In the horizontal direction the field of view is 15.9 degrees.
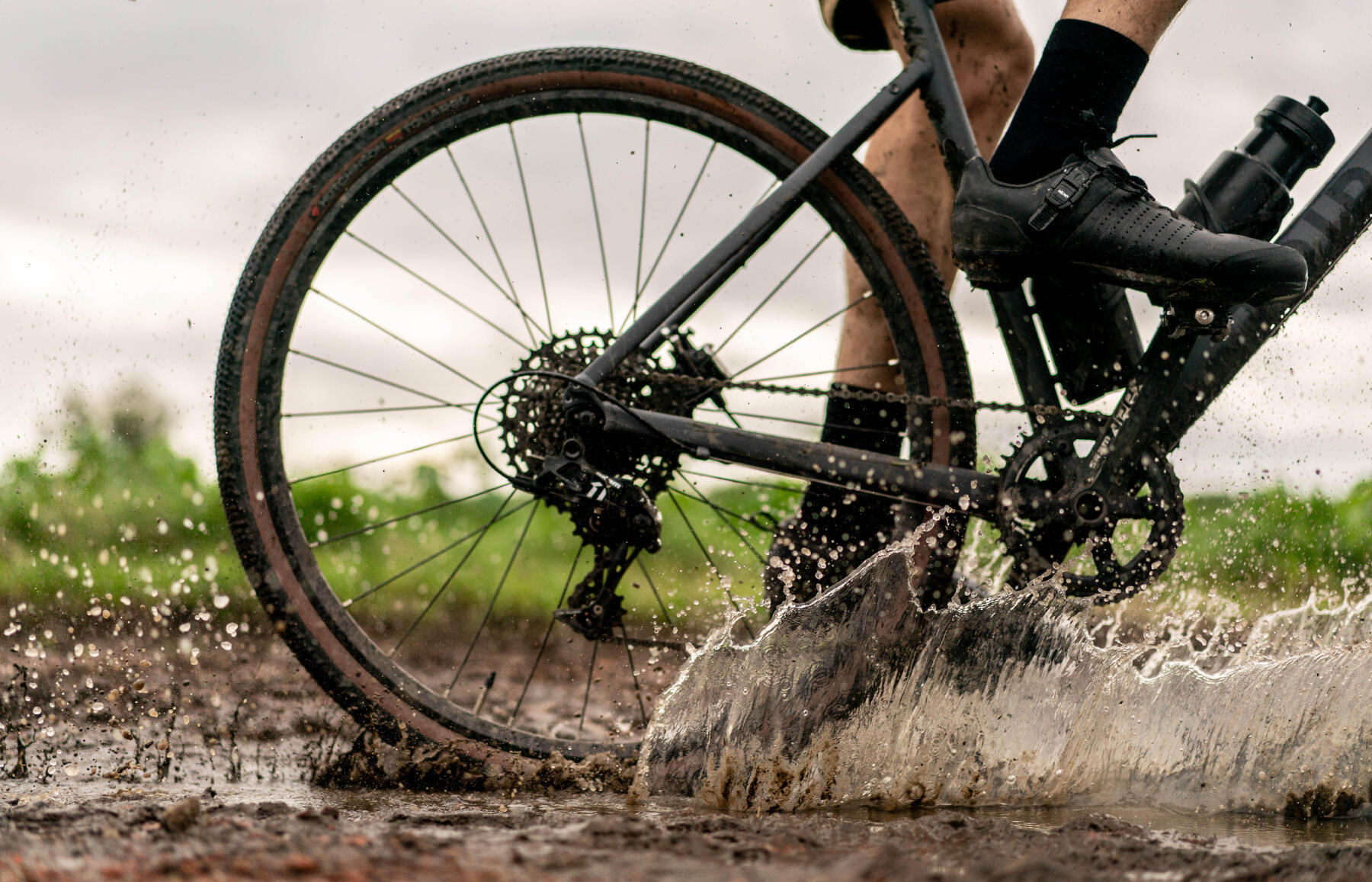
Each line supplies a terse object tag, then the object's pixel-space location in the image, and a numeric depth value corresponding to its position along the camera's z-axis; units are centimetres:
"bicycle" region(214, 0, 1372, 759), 407
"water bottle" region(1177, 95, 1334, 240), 409
